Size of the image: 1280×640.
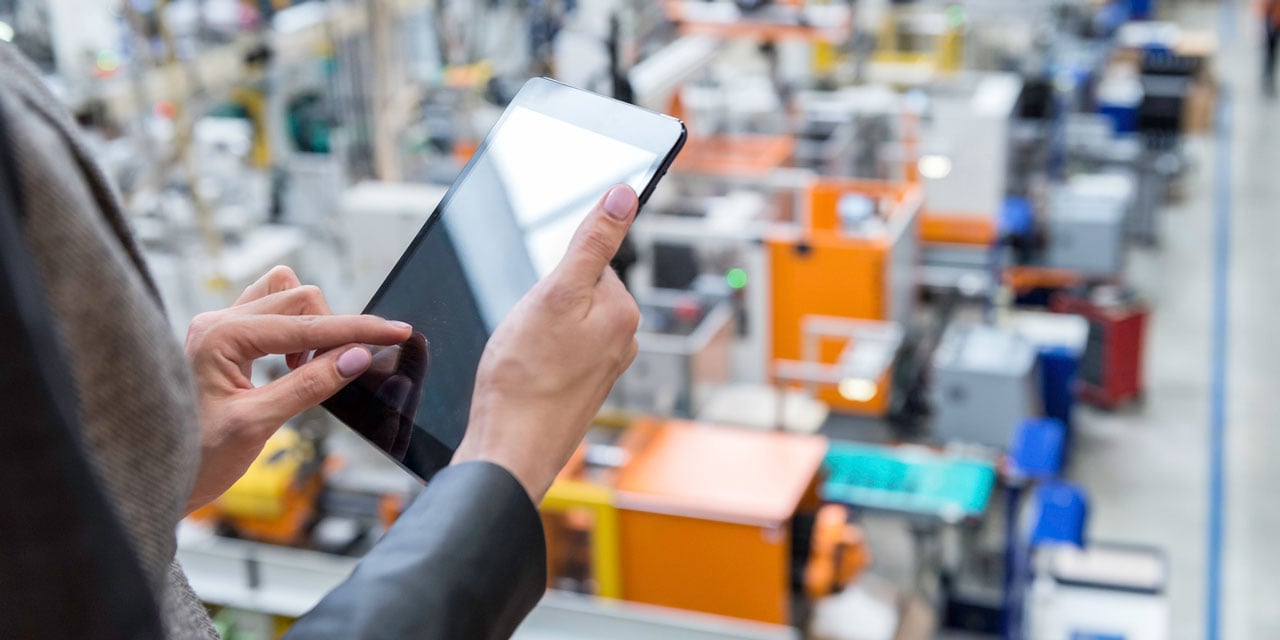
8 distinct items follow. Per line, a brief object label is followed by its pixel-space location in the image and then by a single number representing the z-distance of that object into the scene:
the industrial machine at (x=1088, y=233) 10.36
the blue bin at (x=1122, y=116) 14.13
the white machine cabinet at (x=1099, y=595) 5.63
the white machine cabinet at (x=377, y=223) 7.87
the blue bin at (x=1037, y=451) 6.11
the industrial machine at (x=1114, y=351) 9.13
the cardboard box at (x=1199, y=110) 15.33
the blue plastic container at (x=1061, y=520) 5.70
